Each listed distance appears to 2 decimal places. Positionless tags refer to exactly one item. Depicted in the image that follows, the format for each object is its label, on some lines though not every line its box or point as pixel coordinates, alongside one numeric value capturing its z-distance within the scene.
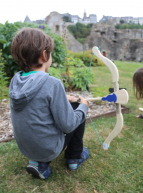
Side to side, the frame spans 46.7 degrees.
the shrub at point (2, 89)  2.91
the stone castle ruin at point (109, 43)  18.92
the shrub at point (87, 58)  10.08
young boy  1.05
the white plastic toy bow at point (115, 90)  1.45
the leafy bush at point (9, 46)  3.83
